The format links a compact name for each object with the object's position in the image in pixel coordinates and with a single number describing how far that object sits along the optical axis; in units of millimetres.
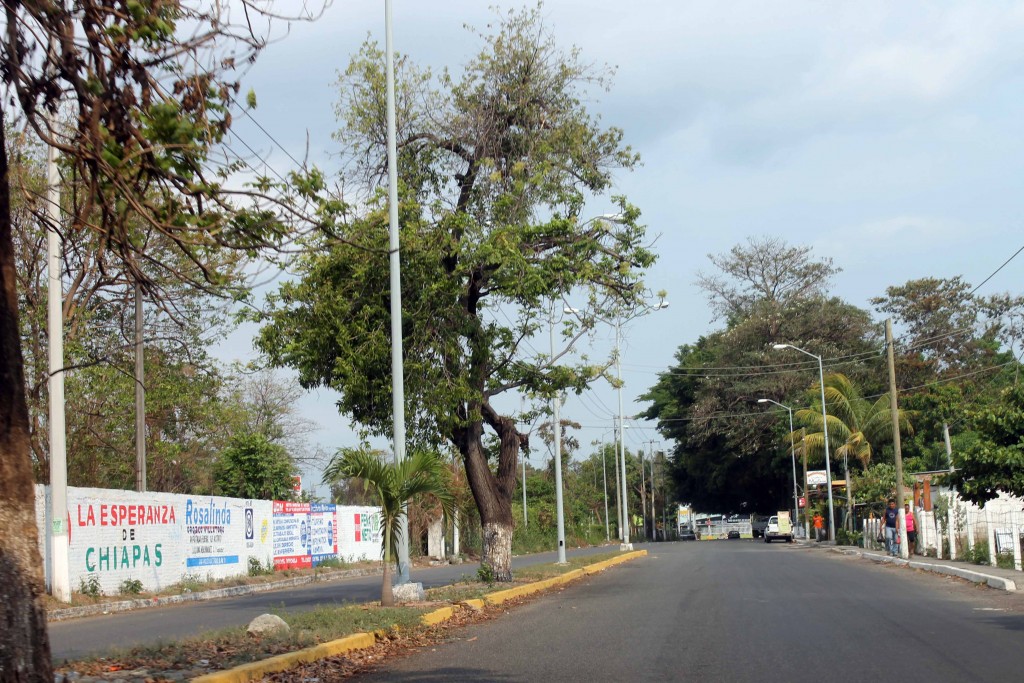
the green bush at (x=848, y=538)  43606
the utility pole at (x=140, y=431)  23875
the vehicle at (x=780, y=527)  61950
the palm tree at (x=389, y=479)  15148
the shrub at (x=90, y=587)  21750
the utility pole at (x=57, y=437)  19359
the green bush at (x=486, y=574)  20734
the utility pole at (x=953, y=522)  27512
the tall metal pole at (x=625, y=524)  46019
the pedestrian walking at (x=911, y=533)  31947
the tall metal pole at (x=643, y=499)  93556
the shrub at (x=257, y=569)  29969
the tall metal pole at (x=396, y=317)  16547
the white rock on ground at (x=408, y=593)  16109
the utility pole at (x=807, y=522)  59969
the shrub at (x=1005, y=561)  22906
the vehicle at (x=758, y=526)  76125
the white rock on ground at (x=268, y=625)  11547
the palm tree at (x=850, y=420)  48781
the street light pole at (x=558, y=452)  29844
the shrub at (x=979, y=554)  24609
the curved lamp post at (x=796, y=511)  65338
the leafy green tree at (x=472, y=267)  20031
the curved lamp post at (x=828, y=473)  46625
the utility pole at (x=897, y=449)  30453
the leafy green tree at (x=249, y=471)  34656
